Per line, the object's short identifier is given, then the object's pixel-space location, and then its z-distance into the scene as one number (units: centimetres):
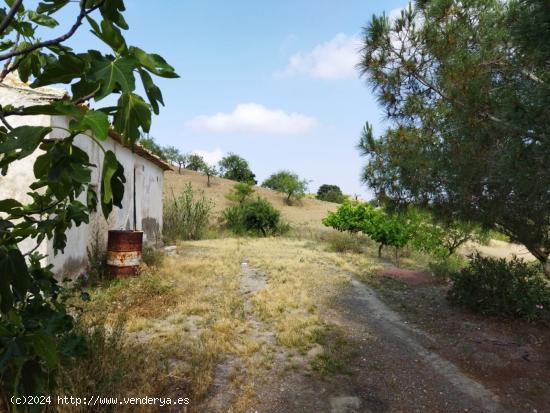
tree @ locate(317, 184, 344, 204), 4872
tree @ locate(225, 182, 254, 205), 2889
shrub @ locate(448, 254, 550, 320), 552
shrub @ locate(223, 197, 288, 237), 1842
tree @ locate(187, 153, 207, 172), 4622
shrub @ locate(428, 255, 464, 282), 894
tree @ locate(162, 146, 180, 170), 4575
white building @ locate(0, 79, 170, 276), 506
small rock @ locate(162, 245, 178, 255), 1062
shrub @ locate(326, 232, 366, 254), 1357
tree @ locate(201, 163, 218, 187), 4056
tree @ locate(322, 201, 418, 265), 1141
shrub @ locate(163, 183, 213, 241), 1531
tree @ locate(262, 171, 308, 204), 3750
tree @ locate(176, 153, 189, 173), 4646
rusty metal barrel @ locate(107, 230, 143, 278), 686
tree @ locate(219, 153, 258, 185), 4441
